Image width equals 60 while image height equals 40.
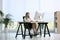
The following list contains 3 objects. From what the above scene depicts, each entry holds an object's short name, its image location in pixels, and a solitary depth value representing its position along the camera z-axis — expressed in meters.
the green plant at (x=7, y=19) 5.86
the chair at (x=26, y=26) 4.42
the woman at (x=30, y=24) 4.41
